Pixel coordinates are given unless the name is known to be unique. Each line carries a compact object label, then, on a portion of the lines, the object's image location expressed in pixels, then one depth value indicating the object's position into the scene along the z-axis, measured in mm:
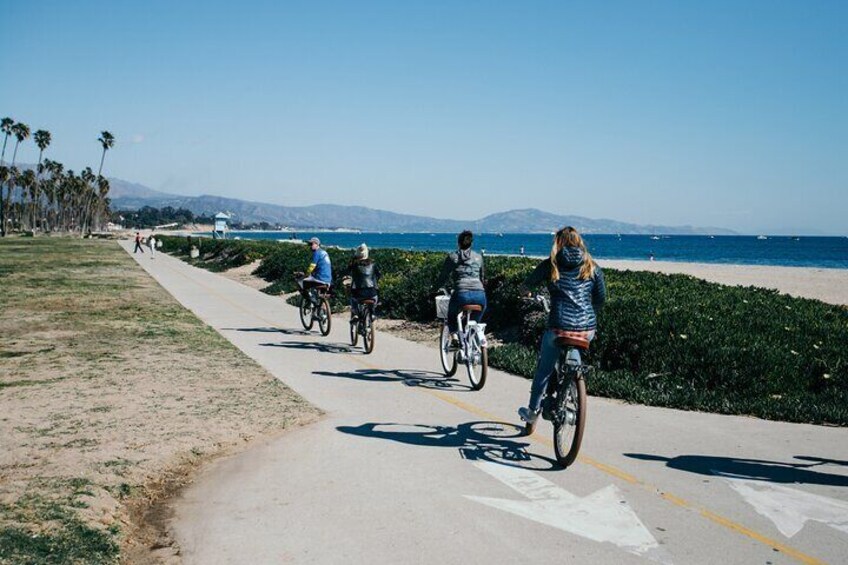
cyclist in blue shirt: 15117
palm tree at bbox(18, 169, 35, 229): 130250
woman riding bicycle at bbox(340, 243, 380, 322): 12672
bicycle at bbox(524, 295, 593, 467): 6020
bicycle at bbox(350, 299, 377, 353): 12664
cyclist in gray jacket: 9719
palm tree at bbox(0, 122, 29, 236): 103750
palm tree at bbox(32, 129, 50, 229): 109688
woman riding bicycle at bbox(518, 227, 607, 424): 6305
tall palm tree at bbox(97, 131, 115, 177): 114500
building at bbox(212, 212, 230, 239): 79062
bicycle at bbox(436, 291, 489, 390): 9516
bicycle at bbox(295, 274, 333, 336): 15109
